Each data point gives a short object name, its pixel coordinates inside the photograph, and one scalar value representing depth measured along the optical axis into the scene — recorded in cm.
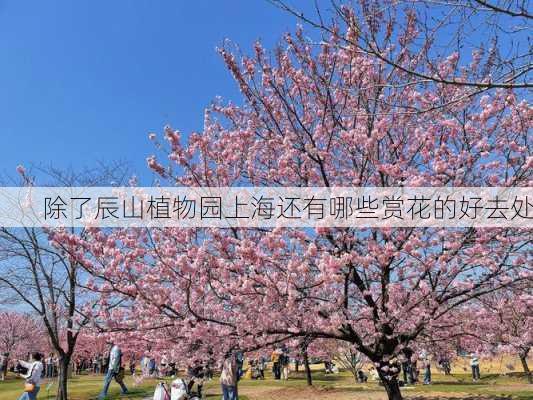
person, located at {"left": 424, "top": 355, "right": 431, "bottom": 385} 2048
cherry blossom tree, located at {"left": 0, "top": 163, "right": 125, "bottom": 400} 1428
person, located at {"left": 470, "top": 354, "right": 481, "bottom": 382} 2132
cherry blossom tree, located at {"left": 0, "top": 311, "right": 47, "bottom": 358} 4328
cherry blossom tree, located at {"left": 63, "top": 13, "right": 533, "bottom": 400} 682
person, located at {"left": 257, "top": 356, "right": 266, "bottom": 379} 2683
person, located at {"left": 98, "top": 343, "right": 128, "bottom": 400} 1443
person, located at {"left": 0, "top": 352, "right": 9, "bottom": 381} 3781
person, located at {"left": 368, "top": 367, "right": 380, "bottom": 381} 2356
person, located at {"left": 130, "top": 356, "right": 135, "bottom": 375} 3353
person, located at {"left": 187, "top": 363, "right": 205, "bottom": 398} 826
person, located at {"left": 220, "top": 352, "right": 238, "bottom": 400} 970
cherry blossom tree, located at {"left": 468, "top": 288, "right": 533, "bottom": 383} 763
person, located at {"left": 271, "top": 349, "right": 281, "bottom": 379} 2652
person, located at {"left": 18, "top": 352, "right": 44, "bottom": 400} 1203
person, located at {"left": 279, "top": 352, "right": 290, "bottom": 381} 2519
